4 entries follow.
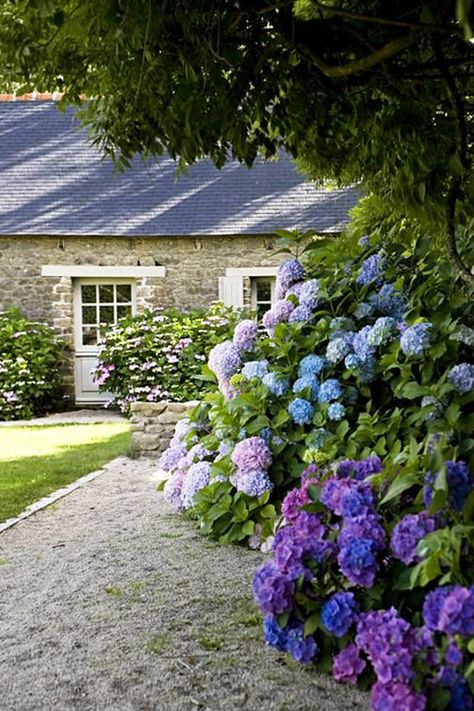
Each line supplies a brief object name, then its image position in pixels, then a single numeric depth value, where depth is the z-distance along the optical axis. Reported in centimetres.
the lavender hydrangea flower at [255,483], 362
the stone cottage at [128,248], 1256
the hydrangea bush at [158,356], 1136
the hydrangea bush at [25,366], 1164
